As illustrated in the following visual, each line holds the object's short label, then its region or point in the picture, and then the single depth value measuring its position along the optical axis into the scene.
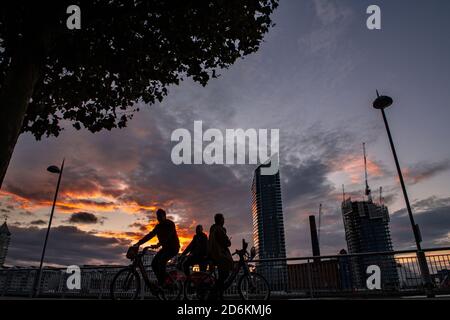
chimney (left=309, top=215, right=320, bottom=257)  117.75
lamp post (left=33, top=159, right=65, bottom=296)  18.23
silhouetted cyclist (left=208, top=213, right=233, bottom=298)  7.93
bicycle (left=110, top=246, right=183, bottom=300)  8.11
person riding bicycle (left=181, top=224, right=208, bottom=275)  8.95
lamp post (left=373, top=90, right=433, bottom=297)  11.66
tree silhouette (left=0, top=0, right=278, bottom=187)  7.97
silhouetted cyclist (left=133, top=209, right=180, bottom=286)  8.08
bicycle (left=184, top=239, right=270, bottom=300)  8.54
